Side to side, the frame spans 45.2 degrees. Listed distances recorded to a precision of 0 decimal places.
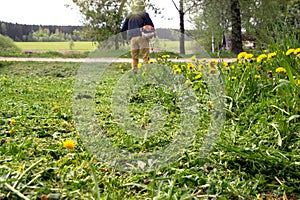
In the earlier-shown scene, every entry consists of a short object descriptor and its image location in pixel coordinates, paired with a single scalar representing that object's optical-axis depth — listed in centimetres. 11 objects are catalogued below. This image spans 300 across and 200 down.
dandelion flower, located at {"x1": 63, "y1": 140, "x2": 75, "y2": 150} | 150
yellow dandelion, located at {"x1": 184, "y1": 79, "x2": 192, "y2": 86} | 299
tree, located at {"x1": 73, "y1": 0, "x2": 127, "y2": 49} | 1441
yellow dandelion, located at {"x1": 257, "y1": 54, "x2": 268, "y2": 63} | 260
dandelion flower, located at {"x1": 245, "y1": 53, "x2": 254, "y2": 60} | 283
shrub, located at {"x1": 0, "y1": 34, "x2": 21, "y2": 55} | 1385
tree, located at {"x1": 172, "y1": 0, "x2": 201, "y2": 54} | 1381
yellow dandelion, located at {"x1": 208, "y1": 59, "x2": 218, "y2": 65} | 313
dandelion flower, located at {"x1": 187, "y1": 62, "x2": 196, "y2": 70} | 325
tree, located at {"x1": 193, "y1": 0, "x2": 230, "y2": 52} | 1336
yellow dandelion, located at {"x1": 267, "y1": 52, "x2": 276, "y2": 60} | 263
